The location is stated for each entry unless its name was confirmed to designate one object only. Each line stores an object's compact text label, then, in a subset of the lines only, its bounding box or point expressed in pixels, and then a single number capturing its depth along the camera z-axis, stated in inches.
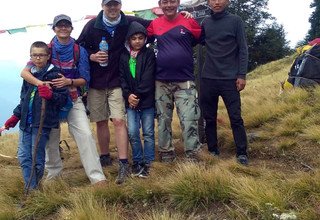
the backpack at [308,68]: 318.7
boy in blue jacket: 188.7
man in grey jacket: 201.3
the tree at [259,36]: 1679.4
